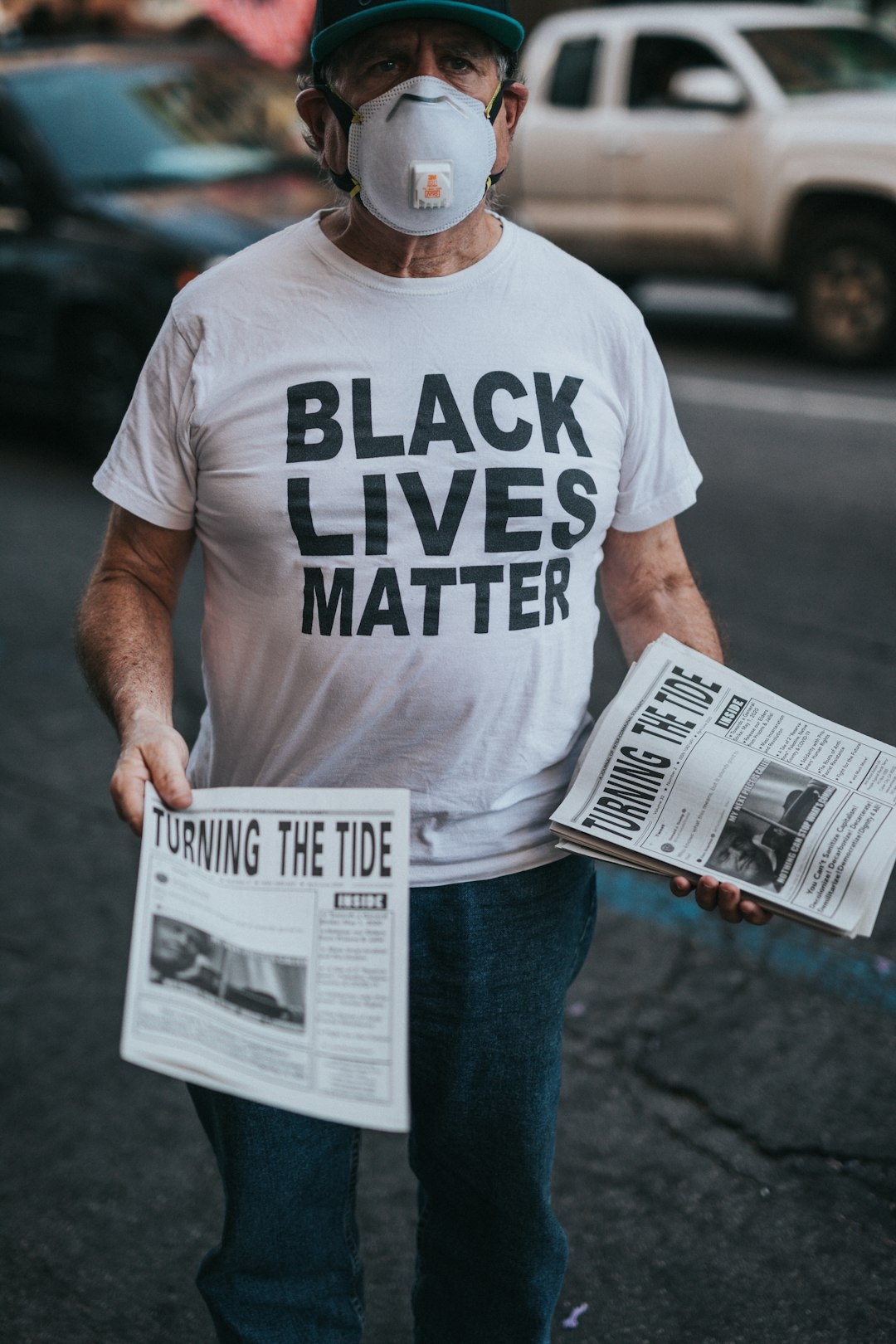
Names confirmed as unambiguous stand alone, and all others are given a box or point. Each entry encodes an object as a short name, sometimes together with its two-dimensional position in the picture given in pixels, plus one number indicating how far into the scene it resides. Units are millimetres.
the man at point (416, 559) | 1733
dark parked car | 6898
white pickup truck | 9344
